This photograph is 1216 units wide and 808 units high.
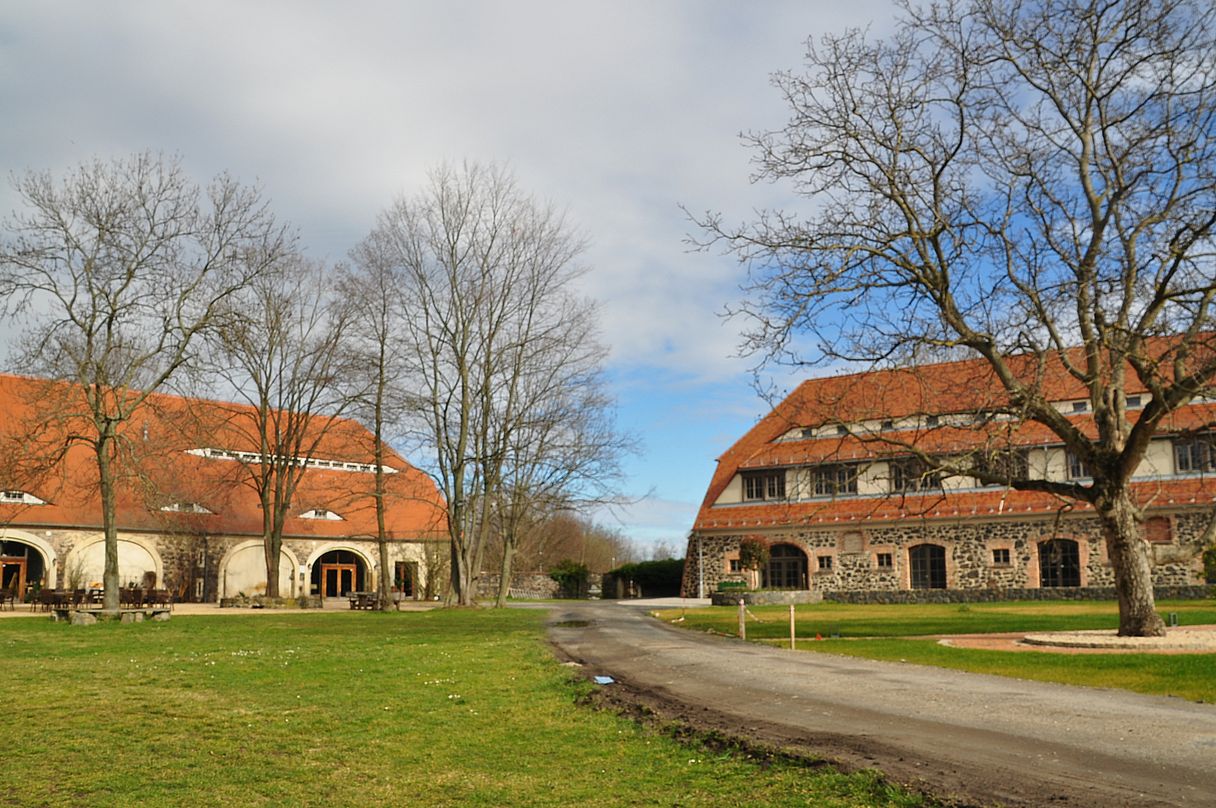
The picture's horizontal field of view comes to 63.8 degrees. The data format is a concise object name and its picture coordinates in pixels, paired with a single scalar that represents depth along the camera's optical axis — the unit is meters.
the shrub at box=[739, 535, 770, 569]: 38.16
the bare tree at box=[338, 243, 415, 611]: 34.31
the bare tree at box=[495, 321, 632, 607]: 34.28
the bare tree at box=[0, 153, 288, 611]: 23.95
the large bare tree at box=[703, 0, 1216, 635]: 15.41
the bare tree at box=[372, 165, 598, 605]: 34.00
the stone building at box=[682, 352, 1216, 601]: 33.97
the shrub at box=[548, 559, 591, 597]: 57.62
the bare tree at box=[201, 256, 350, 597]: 35.06
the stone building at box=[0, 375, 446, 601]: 36.12
